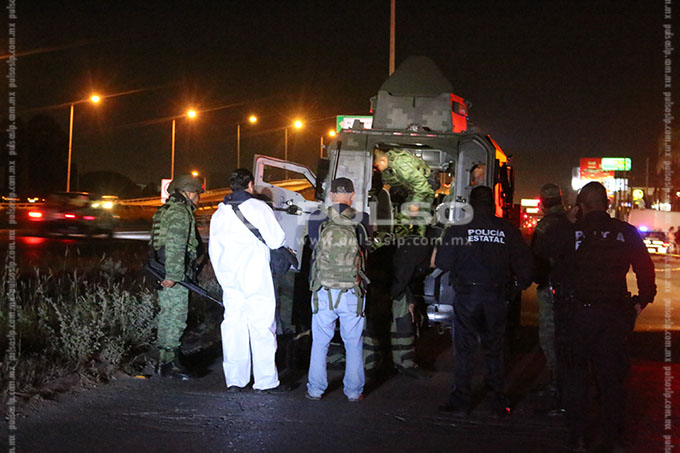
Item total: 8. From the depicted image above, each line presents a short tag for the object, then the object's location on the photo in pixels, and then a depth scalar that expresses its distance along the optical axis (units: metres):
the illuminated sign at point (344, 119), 22.95
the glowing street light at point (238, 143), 49.03
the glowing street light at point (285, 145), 49.16
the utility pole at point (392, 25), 20.22
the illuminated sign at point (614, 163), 95.60
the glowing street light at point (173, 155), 46.94
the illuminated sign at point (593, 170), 99.23
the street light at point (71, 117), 32.38
